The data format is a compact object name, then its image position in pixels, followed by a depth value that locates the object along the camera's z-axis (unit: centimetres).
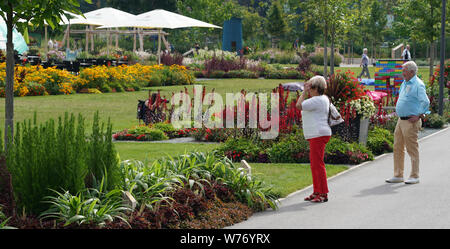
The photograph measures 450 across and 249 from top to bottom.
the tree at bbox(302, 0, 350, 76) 2708
